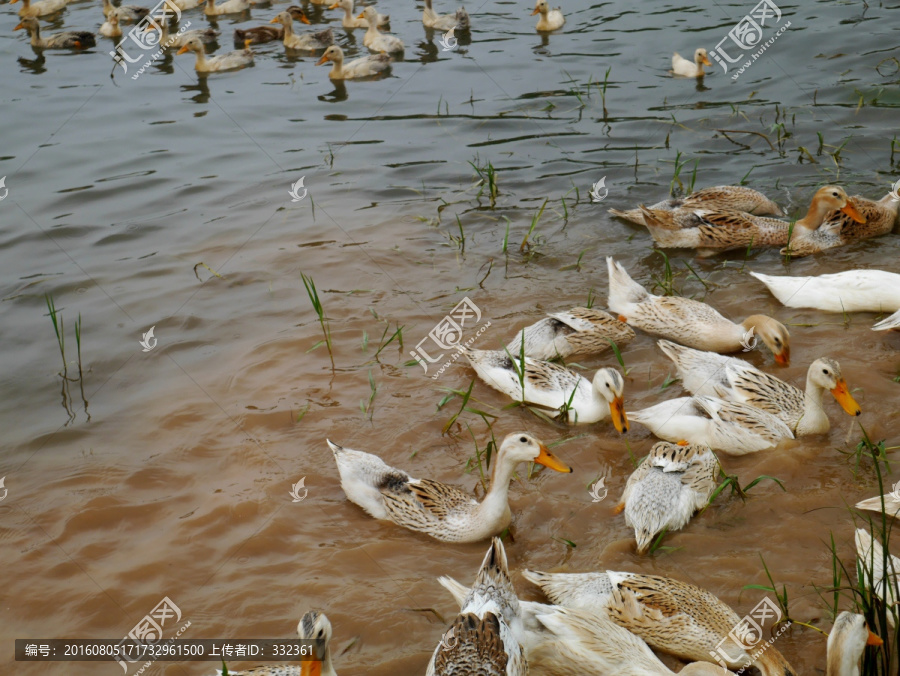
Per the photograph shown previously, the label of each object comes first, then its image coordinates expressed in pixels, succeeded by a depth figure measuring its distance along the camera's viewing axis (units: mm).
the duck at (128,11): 17609
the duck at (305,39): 16406
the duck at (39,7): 18062
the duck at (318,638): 3959
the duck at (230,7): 18625
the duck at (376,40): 16031
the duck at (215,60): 15617
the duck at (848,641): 3734
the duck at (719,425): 5898
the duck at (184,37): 16281
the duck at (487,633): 3896
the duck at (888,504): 5051
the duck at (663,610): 4348
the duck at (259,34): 16677
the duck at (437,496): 5328
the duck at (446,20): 16484
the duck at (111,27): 17094
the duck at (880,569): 4027
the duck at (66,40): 16766
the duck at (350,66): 15066
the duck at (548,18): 15875
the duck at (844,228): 8648
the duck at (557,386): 6070
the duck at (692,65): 13195
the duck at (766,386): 5750
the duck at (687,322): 6805
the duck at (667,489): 5098
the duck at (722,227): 8750
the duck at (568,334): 7246
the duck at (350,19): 17516
